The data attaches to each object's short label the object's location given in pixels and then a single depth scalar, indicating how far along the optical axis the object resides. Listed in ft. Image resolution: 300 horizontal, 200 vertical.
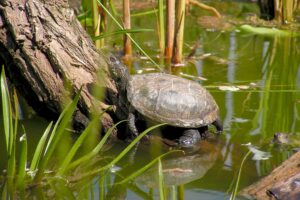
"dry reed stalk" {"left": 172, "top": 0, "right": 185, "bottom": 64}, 37.29
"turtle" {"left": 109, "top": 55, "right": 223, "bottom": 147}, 27.43
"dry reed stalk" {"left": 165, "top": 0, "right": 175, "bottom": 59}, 36.89
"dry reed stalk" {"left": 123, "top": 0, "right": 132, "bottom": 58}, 38.29
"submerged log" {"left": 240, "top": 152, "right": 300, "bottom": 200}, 21.09
